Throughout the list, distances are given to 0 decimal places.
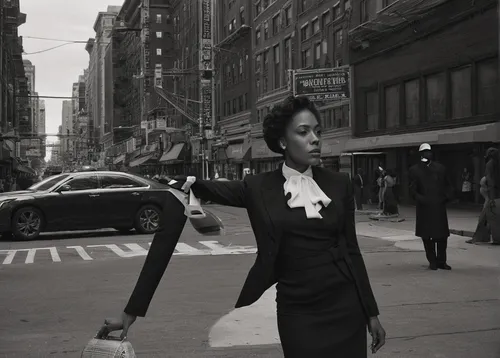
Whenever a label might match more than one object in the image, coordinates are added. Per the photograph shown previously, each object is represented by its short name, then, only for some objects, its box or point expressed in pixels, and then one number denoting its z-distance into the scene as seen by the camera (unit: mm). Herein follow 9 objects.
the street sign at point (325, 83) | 35156
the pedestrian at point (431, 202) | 10477
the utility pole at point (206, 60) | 66812
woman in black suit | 3059
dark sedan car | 16609
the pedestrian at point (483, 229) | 14344
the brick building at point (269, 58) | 47844
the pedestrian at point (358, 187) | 28258
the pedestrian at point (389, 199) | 22281
